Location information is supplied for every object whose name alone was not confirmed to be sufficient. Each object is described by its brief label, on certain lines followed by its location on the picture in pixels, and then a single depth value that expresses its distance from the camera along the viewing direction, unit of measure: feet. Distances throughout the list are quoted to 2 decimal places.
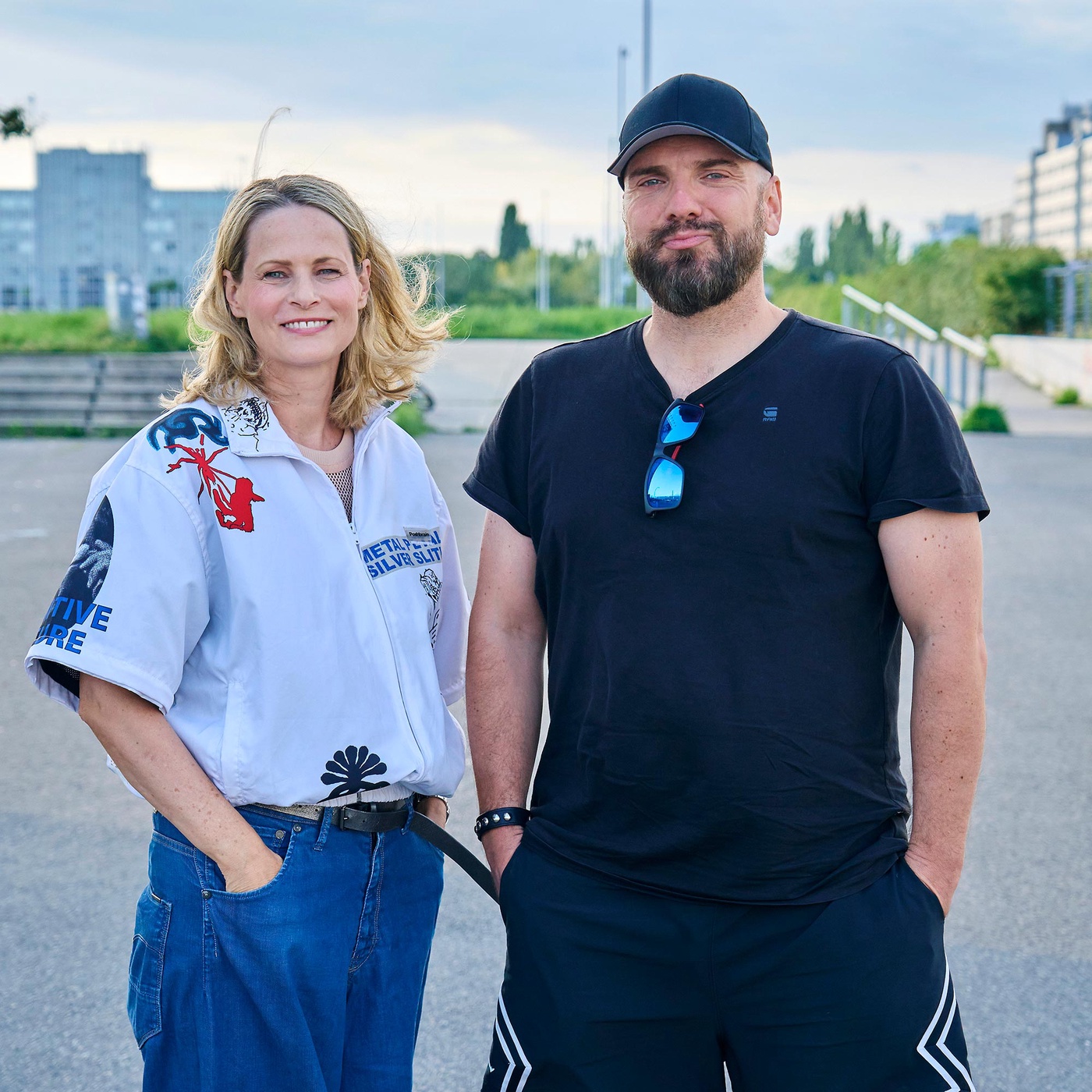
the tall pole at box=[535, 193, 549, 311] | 232.53
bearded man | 6.39
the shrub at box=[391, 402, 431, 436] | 51.78
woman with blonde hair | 6.38
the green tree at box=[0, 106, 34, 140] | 52.95
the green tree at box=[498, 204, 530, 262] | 350.23
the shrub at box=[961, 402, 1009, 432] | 56.29
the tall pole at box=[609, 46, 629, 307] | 226.58
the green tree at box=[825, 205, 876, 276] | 295.69
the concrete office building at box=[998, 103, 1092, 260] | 302.45
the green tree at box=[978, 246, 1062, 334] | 104.94
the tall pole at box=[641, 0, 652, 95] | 97.76
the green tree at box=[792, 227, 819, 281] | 302.60
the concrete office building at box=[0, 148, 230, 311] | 351.05
